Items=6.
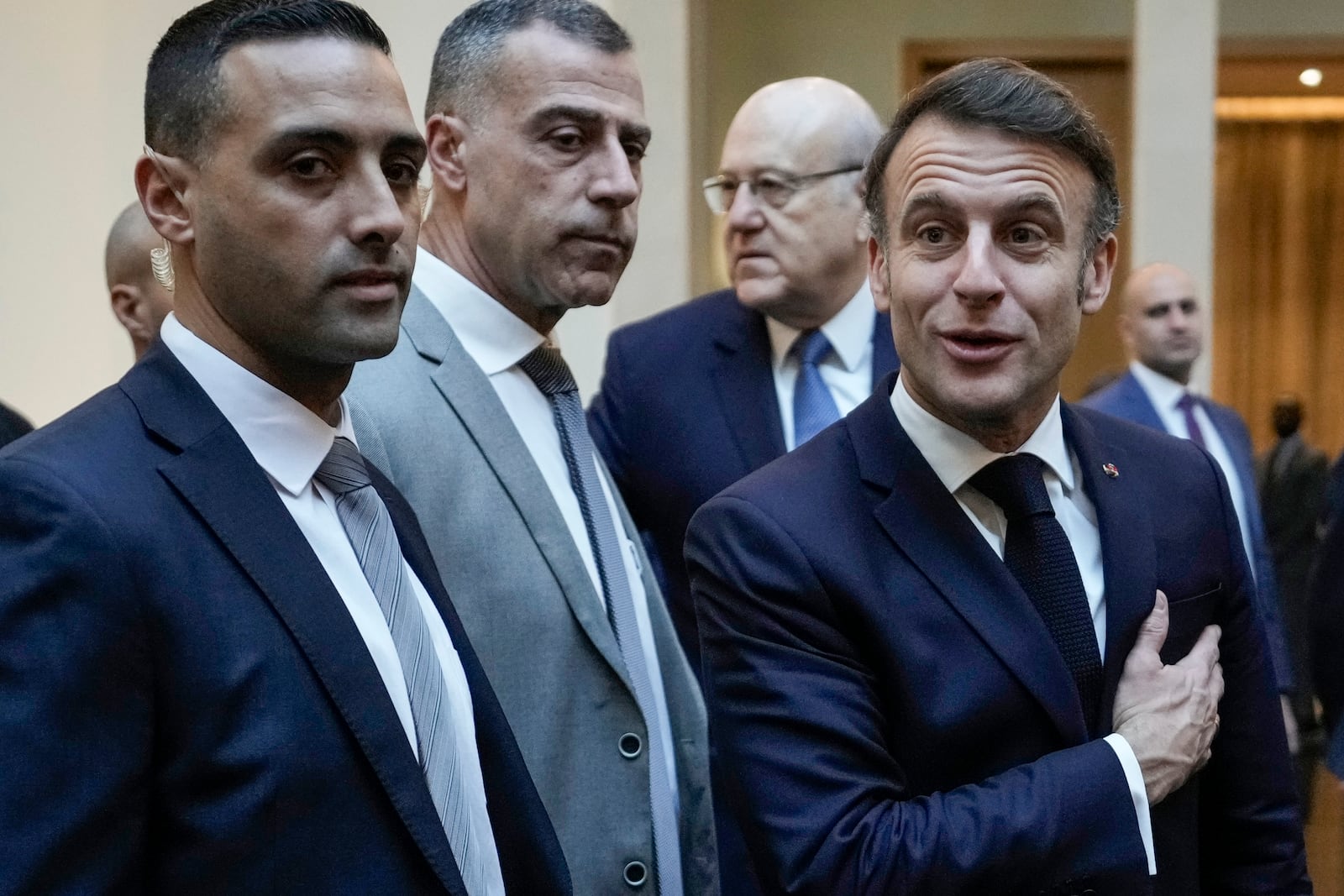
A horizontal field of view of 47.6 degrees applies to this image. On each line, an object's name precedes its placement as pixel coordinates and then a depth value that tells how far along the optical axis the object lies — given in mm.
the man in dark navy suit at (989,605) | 1719
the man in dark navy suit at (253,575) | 1303
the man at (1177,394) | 5043
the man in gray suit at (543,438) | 2166
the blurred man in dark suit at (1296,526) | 7431
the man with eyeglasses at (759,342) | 3062
